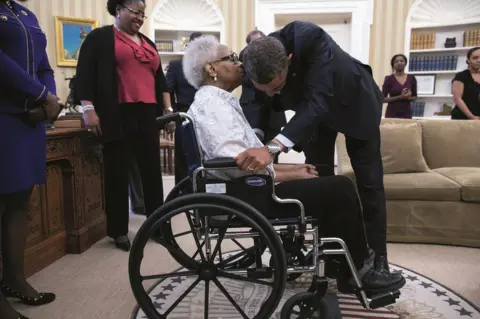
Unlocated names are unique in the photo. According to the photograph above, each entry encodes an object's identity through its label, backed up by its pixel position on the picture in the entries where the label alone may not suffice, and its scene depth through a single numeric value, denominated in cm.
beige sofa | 245
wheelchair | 126
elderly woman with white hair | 138
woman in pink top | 225
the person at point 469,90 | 336
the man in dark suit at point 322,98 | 134
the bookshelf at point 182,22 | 532
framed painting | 520
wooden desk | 213
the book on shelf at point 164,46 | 539
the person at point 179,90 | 299
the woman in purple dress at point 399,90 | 419
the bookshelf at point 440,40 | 498
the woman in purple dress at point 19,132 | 151
